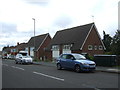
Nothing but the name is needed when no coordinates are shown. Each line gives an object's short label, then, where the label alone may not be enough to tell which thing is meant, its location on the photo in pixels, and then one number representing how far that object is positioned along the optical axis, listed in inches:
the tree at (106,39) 1452.1
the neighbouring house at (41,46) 1306.4
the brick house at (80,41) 912.2
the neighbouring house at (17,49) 1706.8
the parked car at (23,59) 634.2
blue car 332.9
